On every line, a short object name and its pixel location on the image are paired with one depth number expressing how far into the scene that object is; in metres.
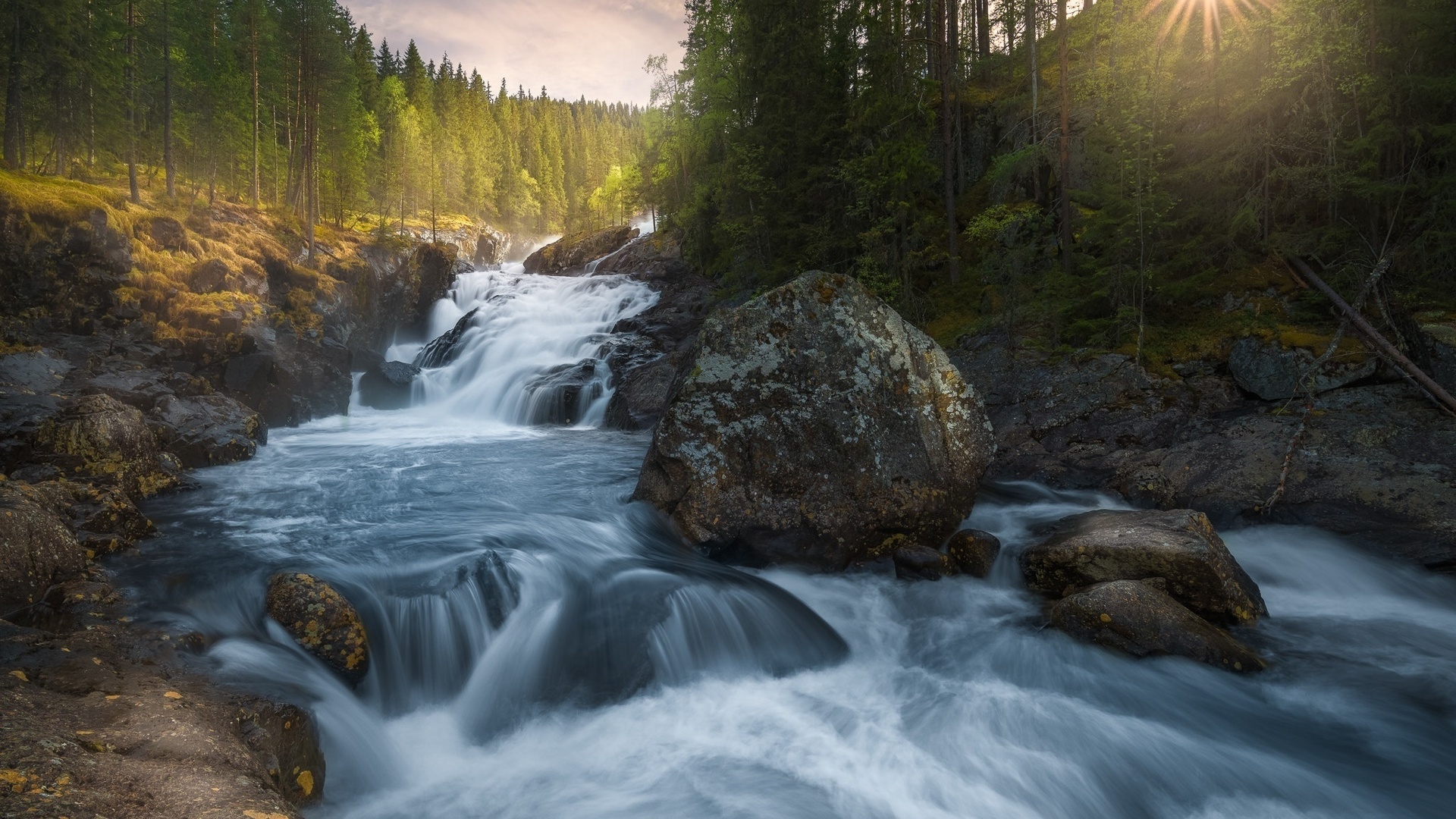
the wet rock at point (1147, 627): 6.06
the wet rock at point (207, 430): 12.12
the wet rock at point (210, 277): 18.92
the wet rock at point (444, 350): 25.64
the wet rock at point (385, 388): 22.39
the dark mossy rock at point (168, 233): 19.52
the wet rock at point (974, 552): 8.25
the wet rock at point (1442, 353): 9.27
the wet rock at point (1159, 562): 6.75
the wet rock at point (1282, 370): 10.04
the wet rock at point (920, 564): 8.16
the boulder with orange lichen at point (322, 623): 5.50
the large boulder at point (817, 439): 8.41
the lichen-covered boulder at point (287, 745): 3.87
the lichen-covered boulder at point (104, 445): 8.96
